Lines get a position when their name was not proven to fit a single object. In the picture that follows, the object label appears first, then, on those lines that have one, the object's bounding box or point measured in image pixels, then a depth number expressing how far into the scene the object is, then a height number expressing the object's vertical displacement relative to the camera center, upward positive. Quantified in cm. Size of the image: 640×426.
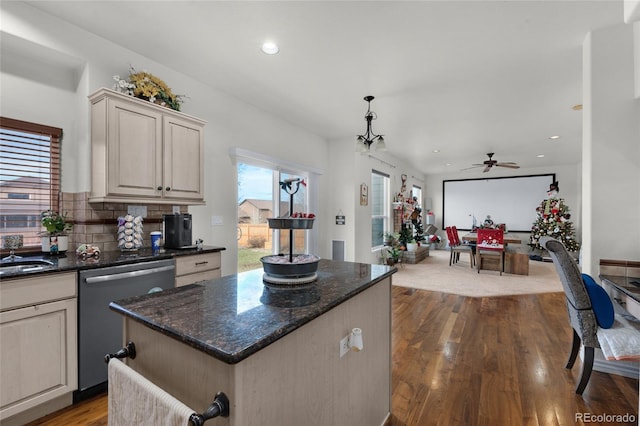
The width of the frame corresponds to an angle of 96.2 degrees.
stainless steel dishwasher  185 -72
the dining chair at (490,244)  576 -63
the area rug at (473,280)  469 -126
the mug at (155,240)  257 -25
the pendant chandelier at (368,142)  355 +91
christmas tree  712 -24
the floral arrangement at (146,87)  241 +107
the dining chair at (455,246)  665 -80
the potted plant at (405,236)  735 -62
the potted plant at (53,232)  216 -15
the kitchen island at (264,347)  80 -45
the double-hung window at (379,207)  644 +14
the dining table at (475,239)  622 -59
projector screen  866 +42
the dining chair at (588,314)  184 -68
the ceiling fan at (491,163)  647 +113
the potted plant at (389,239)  686 -63
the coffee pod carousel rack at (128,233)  240 -17
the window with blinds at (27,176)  210 +28
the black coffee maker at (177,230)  261 -16
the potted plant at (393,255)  645 -95
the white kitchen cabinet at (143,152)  222 +52
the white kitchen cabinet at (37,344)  158 -78
